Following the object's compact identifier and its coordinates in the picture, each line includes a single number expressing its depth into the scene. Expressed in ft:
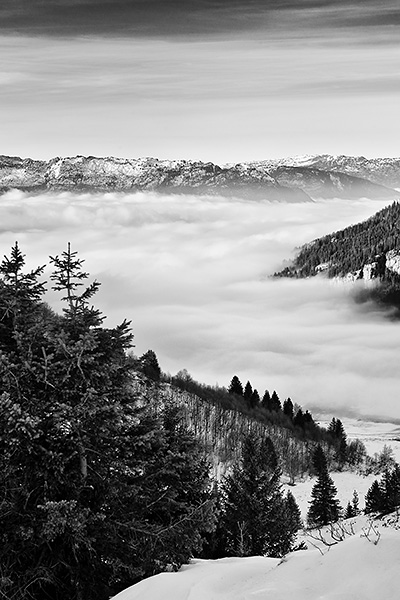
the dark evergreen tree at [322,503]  194.03
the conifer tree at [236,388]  442.50
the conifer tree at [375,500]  156.66
